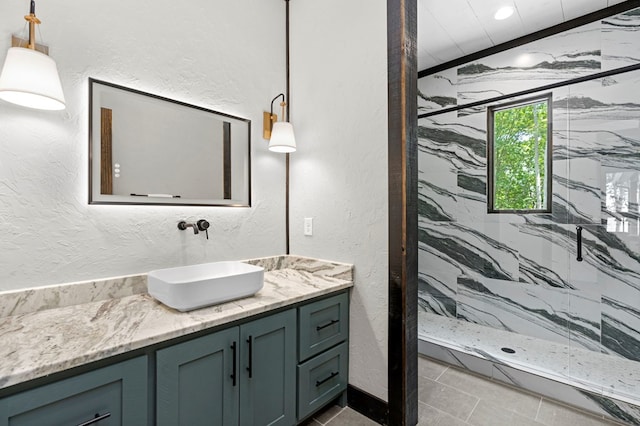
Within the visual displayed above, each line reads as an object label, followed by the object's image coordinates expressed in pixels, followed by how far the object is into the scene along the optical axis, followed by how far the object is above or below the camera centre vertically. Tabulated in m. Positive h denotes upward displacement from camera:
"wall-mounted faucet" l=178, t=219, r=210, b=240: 1.66 -0.08
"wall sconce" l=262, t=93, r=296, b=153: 1.93 +0.47
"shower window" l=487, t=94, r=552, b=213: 2.65 +0.51
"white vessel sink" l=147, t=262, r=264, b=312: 1.24 -0.34
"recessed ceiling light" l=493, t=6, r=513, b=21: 2.31 +1.56
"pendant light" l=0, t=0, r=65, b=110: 1.08 +0.49
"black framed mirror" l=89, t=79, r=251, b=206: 1.45 +0.33
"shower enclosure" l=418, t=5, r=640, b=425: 2.20 -0.21
